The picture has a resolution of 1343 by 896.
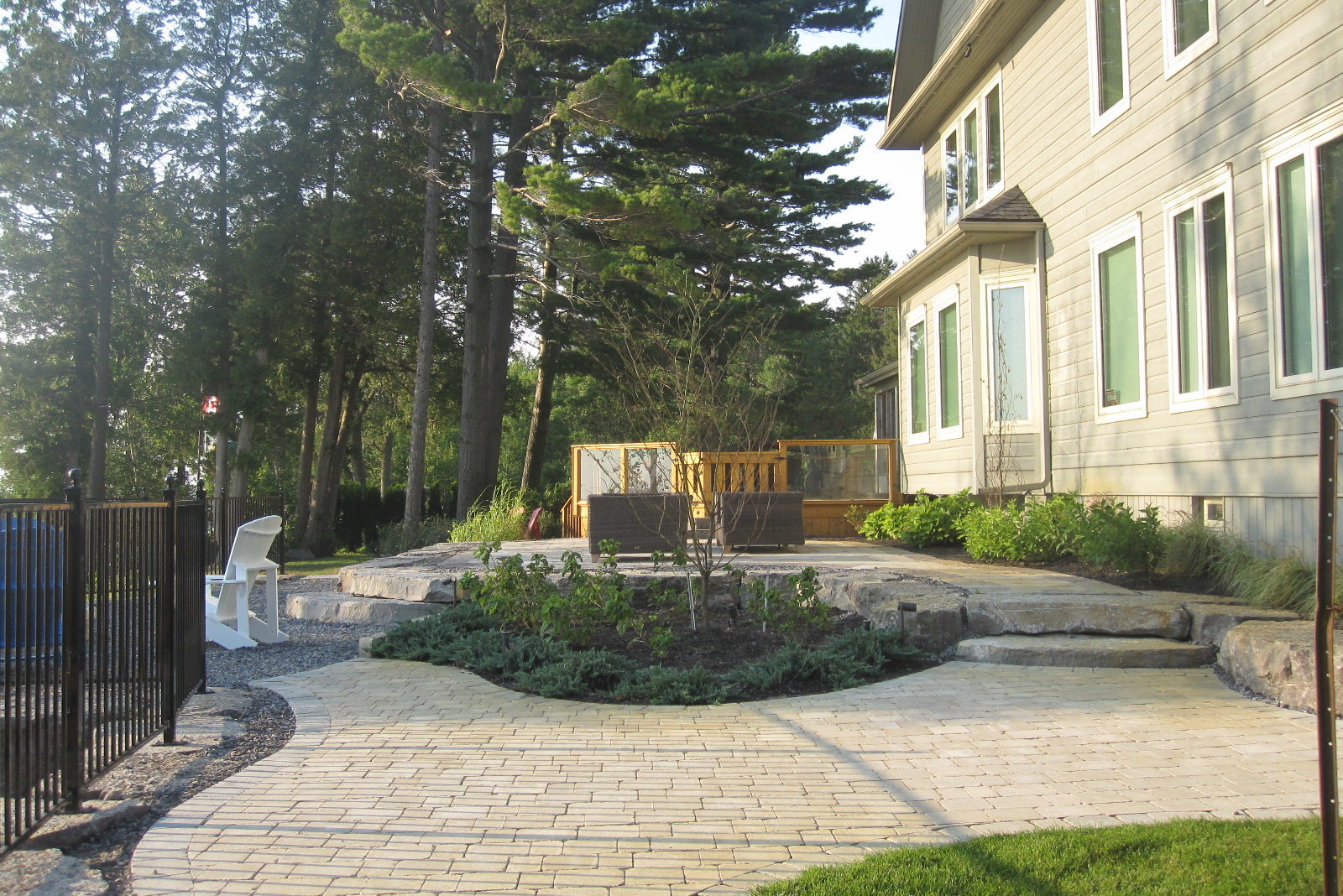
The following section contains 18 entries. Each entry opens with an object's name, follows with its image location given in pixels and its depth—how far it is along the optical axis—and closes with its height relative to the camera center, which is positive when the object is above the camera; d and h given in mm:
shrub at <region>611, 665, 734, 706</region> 5691 -1150
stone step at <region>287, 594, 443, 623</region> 8992 -1079
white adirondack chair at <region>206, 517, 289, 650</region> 7797 -811
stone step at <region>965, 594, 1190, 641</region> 6402 -872
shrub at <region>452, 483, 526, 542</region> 15031 -550
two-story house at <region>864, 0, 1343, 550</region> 6984 +2034
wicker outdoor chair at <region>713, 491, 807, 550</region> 9914 -359
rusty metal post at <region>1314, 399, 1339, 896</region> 2395 -424
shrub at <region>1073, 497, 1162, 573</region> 7934 -473
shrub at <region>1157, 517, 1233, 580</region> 7703 -561
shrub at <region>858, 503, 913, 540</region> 12852 -514
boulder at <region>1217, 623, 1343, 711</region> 4965 -936
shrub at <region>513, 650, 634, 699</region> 5898 -1124
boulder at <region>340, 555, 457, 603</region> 8961 -834
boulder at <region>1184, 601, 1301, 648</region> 5988 -835
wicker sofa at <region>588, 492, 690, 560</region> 9742 -342
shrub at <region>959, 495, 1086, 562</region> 9133 -471
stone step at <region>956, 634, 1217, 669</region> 6066 -1046
